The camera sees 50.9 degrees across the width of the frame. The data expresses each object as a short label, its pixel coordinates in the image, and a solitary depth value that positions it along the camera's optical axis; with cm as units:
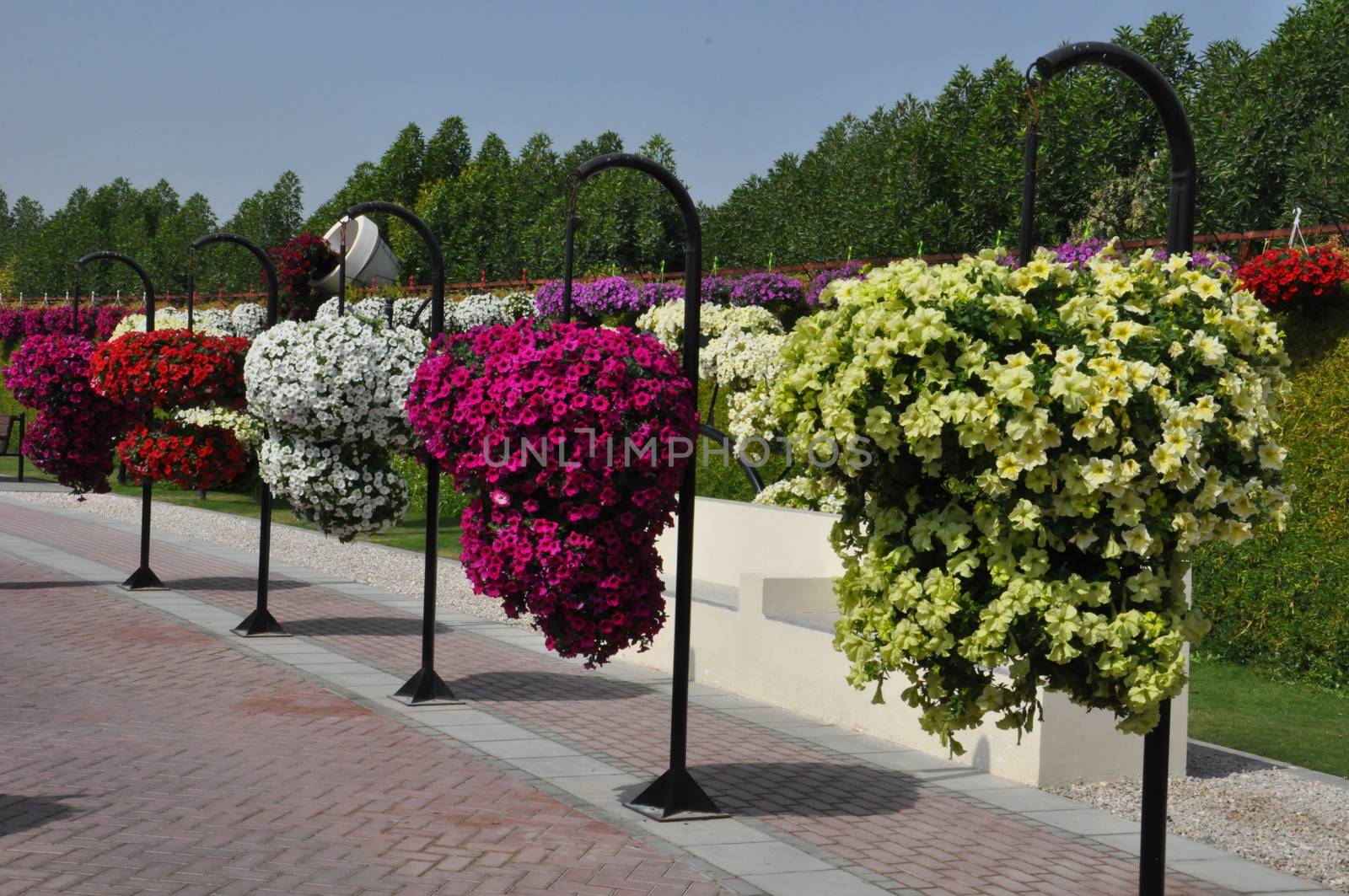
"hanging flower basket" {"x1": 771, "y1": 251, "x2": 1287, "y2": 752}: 474
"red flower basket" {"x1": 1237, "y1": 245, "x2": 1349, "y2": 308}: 1232
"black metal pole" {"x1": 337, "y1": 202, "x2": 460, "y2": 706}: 990
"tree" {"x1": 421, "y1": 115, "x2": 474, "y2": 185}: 5522
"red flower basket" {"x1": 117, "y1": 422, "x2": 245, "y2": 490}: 1388
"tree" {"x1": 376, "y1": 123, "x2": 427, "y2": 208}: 5459
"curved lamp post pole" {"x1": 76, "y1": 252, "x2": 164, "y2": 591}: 1516
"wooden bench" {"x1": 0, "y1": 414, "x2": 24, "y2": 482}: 3103
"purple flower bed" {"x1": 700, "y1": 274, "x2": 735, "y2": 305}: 2141
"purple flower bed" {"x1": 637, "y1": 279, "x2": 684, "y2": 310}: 2289
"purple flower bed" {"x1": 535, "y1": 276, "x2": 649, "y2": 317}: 2336
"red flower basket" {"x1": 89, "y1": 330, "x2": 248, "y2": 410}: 1366
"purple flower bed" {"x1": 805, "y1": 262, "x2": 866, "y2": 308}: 1911
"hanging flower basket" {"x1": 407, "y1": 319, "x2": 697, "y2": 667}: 692
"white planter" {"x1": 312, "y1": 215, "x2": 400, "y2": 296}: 3138
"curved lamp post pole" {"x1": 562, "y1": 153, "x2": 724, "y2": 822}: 720
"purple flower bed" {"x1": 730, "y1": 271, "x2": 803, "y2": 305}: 2072
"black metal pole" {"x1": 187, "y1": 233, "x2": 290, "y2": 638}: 1258
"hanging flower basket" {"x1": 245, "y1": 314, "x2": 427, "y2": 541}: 1063
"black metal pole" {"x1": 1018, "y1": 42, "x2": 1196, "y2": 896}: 514
